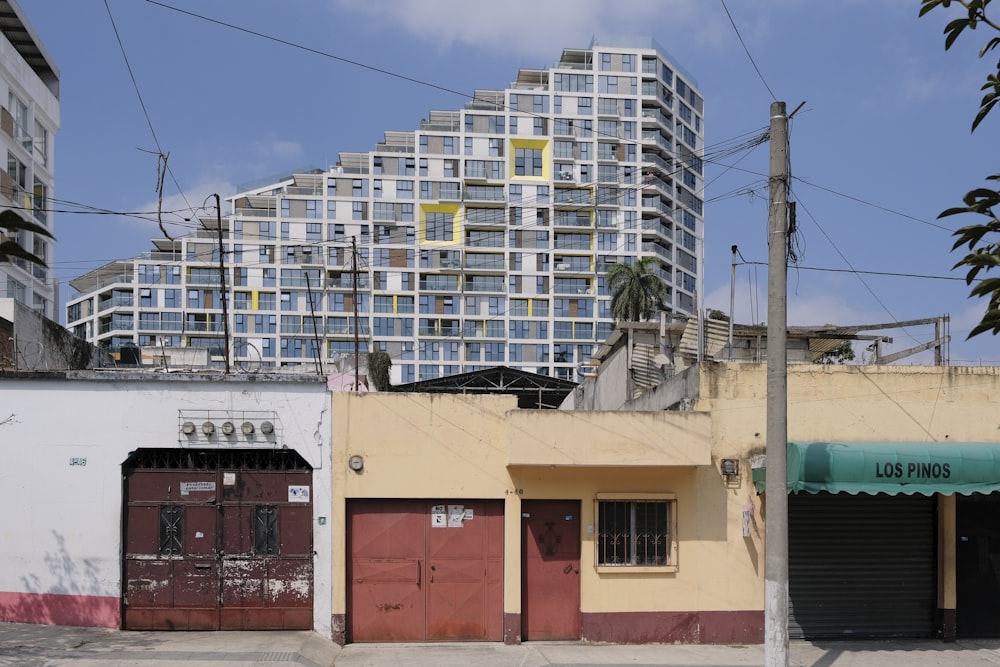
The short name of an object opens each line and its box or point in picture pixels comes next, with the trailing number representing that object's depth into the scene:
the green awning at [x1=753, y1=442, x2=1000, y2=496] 13.46
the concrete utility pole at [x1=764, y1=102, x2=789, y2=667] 11.76
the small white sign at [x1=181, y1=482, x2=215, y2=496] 13.92
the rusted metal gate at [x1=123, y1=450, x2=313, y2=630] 13.70
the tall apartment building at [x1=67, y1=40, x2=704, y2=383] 87.31
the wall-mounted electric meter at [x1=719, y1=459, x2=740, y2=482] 14.47
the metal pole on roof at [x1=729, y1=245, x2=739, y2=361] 16.88
